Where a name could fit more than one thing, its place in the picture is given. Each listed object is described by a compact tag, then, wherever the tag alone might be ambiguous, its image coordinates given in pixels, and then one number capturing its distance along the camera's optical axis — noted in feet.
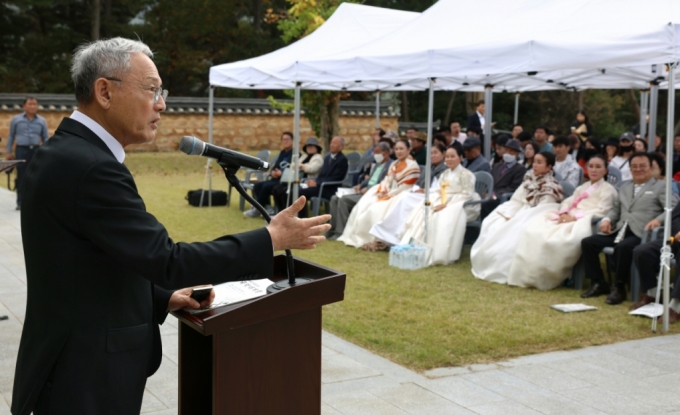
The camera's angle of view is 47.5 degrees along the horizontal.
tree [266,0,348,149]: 59.00
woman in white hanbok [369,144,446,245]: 31.09
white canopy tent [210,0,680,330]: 20.48
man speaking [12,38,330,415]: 6.63
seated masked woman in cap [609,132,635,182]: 33.53
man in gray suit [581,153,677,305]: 22.62
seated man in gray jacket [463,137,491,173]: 33.55
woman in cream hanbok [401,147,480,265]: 28.60
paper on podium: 7.83
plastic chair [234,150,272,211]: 43.31
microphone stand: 7.60
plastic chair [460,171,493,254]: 30.27
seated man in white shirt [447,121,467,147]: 49.39
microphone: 7.41
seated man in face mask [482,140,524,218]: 30.40
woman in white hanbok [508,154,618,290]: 24.25
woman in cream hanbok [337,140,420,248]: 32.42
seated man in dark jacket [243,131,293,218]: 40.11
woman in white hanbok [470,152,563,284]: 25.79
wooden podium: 7.46
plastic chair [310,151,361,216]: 37.93
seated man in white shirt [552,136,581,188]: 32.53
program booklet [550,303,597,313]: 21.27
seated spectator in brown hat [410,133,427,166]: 36.50
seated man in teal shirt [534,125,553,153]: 42.06
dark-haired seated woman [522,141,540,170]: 34.78
